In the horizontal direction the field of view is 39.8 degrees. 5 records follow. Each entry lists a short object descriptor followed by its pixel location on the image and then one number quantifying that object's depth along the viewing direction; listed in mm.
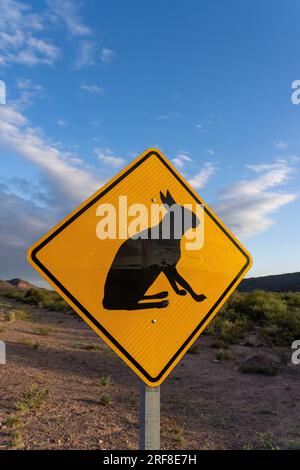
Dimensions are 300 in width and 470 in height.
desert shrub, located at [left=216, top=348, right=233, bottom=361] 12024
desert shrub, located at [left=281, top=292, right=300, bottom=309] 23145
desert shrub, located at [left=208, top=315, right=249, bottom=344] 14883
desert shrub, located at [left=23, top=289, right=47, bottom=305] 32219
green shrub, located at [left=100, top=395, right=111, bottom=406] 6852
